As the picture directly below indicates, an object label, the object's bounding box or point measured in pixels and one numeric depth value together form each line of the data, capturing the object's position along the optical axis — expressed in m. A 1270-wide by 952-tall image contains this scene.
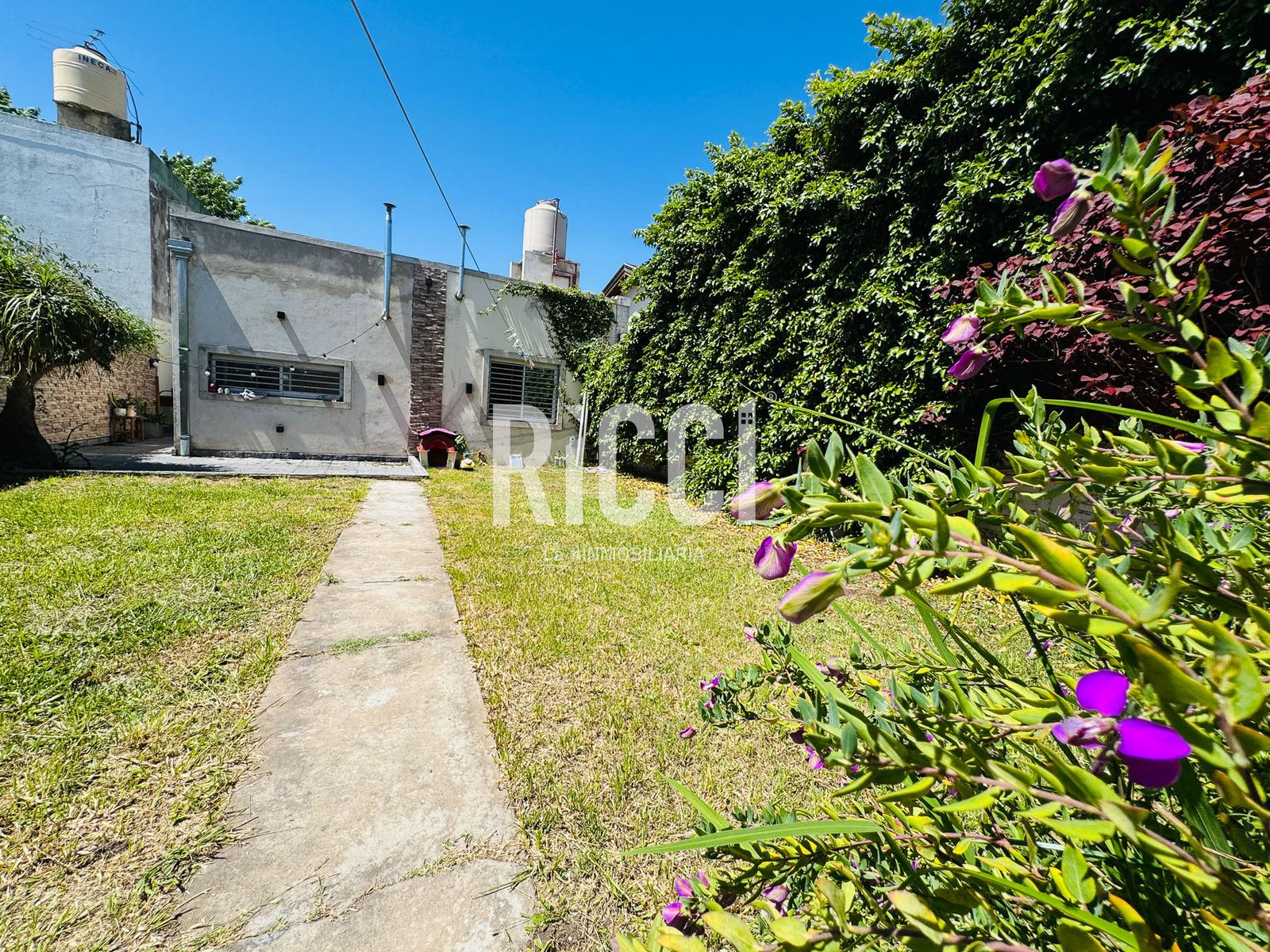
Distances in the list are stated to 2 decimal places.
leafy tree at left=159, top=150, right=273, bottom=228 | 19.91
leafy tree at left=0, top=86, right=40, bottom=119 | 16.40
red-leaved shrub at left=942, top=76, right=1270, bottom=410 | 2.27
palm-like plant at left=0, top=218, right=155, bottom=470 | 5.60
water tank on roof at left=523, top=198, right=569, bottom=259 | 11.66
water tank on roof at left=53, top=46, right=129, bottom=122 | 10.48
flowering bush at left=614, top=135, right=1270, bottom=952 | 0.35
